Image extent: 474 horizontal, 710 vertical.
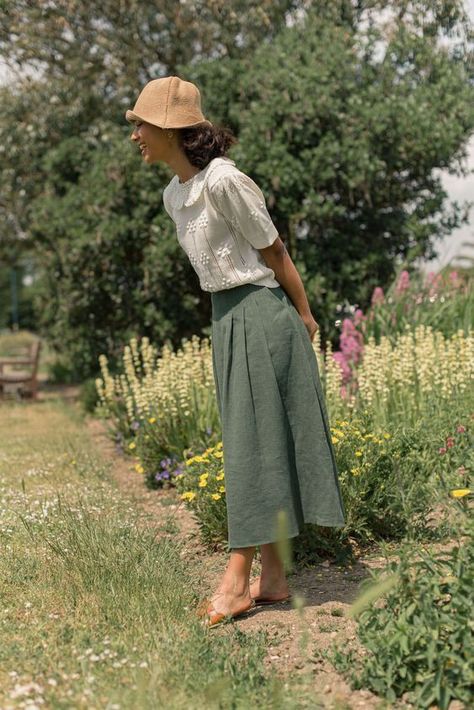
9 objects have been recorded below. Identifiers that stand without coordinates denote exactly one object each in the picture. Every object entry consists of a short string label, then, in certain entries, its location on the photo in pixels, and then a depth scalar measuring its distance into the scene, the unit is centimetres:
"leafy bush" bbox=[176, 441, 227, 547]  412
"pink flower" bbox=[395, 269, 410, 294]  758
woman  316
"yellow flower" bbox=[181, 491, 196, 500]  414
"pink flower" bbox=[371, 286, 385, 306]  745
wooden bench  1293
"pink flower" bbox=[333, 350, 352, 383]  684
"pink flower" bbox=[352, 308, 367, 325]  722
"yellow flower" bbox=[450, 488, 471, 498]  243
